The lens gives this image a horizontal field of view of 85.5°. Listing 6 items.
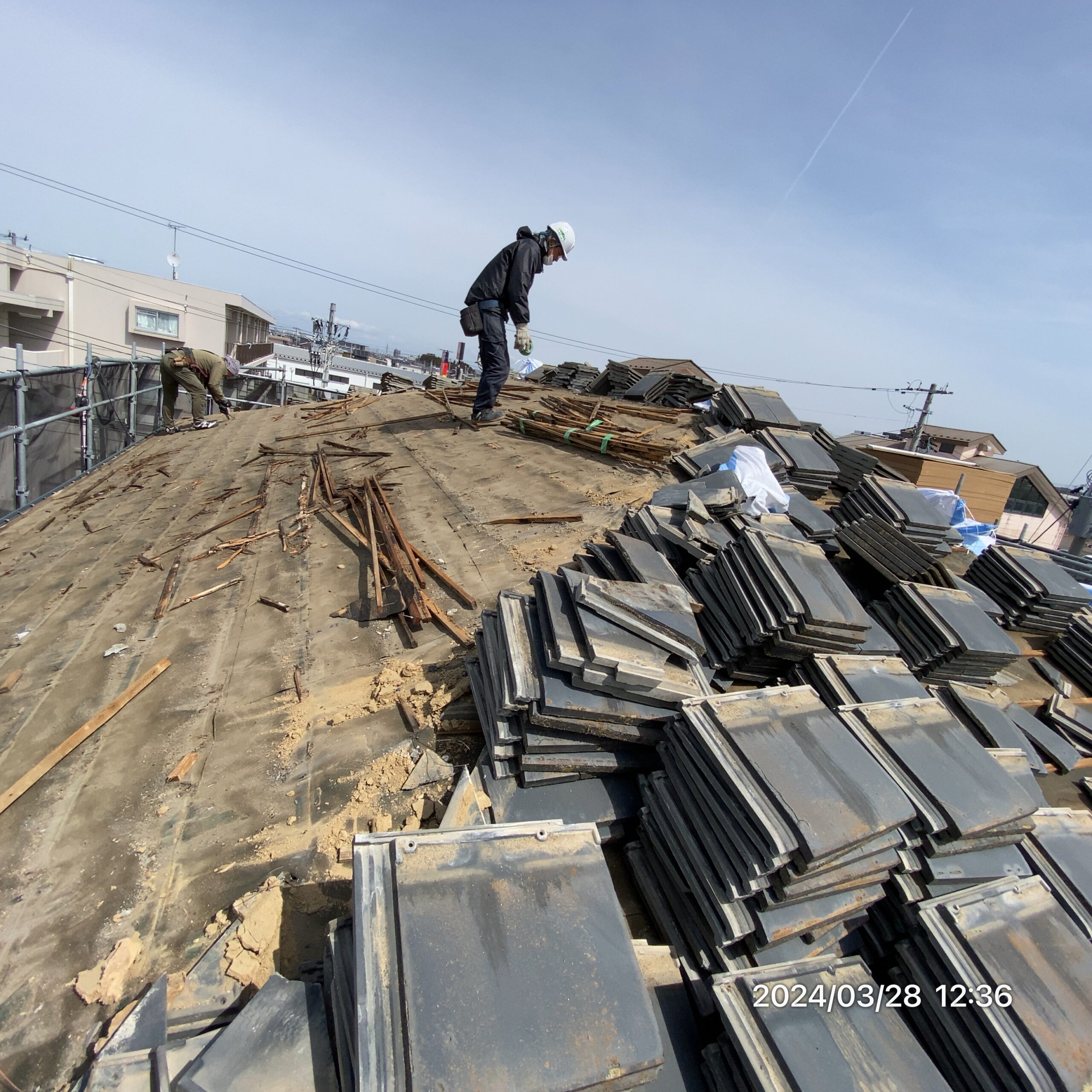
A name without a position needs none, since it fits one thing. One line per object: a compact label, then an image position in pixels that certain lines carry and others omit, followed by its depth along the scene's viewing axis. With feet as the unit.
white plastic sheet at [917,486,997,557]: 23.35
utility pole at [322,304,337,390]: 152.56
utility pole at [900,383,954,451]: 108.47
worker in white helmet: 26.45
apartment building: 96.58
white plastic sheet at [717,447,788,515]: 17.33
